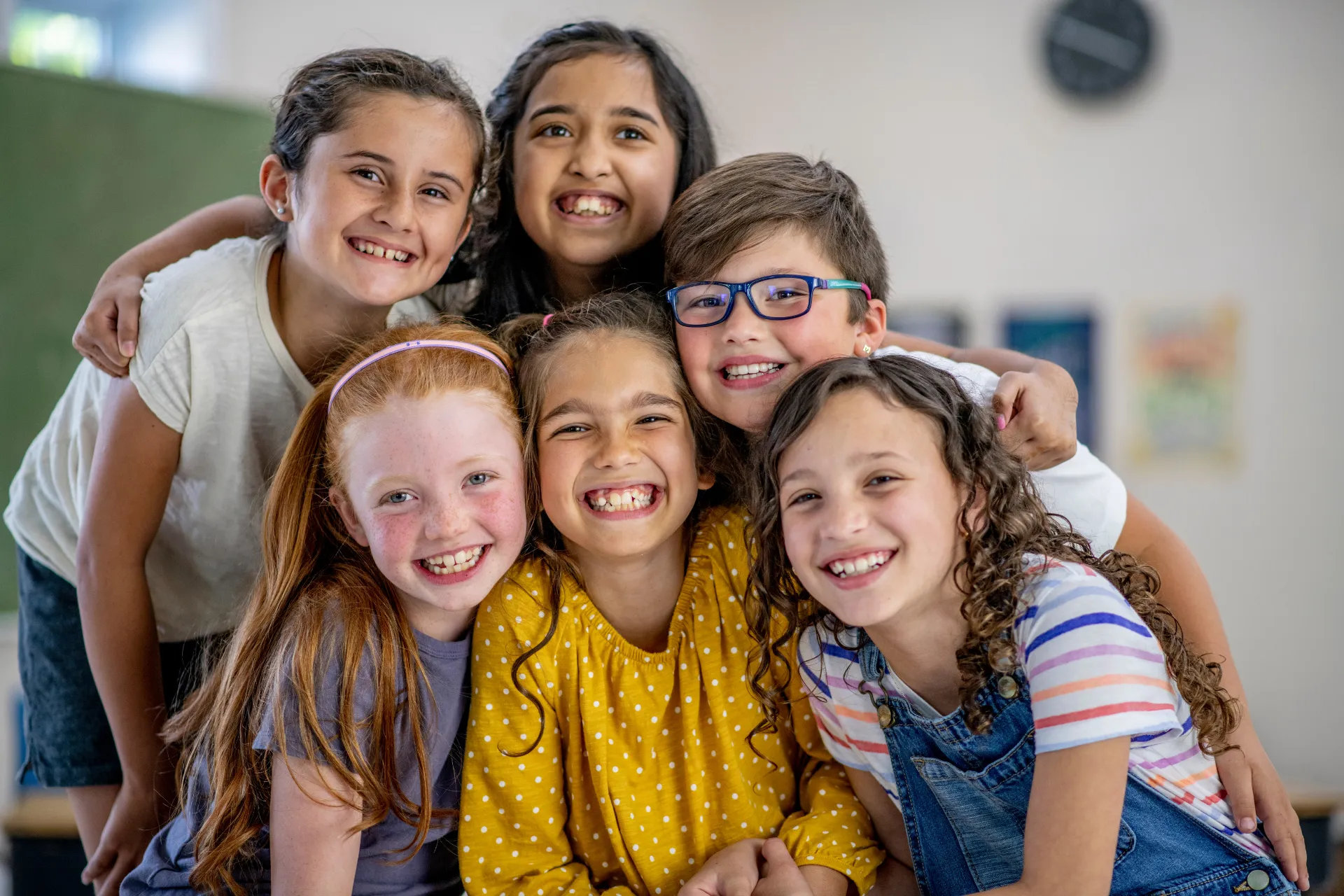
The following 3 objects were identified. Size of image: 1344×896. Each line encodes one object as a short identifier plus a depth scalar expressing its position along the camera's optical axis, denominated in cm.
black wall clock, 373
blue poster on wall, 385
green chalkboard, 285
